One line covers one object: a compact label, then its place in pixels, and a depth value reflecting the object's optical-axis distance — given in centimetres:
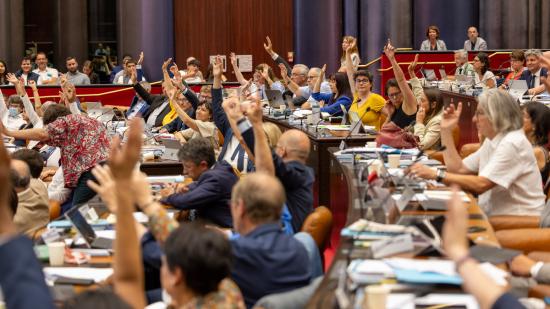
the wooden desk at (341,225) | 523
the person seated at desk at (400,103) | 1304
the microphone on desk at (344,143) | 1154
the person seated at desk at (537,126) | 908
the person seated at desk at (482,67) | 2097
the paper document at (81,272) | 625
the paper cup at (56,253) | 661
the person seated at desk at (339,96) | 1600
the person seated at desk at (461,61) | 2163
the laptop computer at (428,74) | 2102
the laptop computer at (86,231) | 708
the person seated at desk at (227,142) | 1080
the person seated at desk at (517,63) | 2016
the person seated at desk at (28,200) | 851
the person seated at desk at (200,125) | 1359
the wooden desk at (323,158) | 1253
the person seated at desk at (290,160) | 769
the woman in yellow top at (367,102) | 1435
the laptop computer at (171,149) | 1213
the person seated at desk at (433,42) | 2651
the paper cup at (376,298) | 481
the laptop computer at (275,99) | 1801
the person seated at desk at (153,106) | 1749
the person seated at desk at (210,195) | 852
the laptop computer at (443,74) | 2140
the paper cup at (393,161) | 964
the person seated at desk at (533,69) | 1892
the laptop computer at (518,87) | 1628
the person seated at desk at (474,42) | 2627
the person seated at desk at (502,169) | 816
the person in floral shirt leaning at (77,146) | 1082
